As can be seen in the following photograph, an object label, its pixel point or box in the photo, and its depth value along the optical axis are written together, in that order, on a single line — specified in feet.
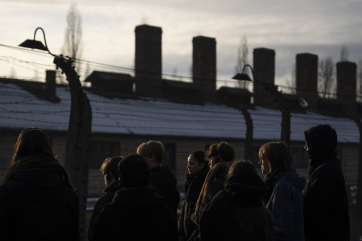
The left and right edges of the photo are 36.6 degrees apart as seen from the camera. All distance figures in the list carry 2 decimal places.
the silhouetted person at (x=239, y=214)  11.96
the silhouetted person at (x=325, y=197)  15.25
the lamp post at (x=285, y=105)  35.78
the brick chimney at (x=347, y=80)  113.19
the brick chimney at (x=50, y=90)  75.27
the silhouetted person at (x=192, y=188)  19.36
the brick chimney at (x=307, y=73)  109.81
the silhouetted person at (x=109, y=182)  14.79
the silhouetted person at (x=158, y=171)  17.44
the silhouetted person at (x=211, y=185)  15.53
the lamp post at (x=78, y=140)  24.50
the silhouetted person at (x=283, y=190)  14.33
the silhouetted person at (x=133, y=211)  11.51
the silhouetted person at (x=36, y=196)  11.25
